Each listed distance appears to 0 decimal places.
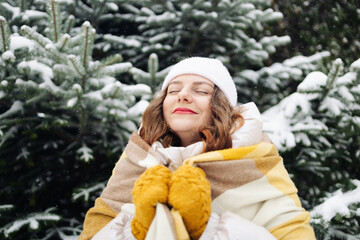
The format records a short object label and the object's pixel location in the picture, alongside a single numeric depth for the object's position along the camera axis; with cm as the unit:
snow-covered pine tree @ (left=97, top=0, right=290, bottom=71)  257
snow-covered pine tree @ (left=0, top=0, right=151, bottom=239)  183
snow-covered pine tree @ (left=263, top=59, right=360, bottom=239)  192
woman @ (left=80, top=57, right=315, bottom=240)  103
